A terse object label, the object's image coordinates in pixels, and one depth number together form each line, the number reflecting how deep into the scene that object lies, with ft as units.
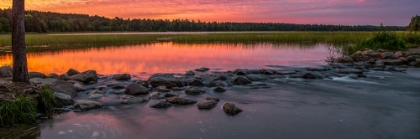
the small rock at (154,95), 38.32
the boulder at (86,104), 33.27
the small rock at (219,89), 42.73
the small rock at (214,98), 37.12
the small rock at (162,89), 42.22
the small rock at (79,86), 41.55
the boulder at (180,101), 35.76
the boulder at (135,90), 40.11
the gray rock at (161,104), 34.58
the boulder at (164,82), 44.78
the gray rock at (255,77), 52.09
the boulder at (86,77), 47.60
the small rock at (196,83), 46.52
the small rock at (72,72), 53.01
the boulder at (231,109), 32.48
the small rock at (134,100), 36.24
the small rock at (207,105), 34.24
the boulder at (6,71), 42.53
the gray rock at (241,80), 47.85
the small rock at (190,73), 57.56
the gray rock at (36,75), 46.52
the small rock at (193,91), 41.06
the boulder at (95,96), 38.17
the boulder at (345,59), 77.51
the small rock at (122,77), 51.57
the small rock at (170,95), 39.09
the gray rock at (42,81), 38.72
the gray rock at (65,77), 47.60
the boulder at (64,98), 34.19
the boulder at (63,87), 36.79
